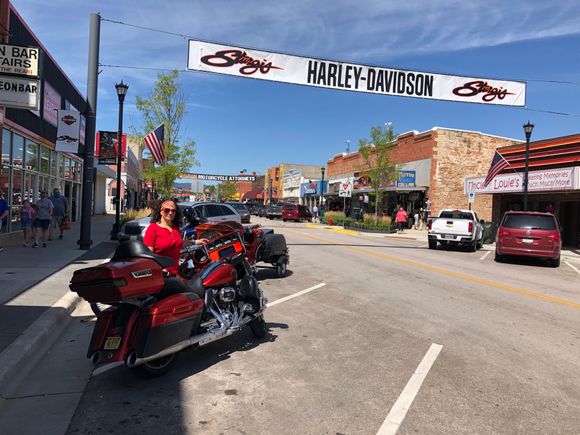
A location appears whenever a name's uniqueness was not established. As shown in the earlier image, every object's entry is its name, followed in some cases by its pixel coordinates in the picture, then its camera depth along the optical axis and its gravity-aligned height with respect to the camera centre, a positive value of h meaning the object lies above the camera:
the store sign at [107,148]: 20.44 +2.09
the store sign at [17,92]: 8.39 +1.76
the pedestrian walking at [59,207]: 16.30 -0.49
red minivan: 15.48 -0.75
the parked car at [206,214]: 14.59 -0.55
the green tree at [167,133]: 30.28 +4.22
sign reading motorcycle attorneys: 107.76 +5.36
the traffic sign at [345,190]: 34.41 +1.14
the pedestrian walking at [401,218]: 31.52 -0.67
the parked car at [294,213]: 45.16 -0.92
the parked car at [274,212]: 50.12 -1.01
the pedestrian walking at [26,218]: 13.90 -0.79
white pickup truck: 19.55 -0.79
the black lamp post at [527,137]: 21.85 +3.60
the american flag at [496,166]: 25.80 +2.57
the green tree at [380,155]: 36.12 +4.08
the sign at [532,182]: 21.78 +1.64
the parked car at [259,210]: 56.36 -1.09
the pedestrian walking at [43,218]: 13.73 -0.75
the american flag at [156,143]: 25.14 +2.90
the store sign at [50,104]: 17.56 +3.47
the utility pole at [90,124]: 13.80 +2.05
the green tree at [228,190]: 124.12 +2.72
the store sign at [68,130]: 14.39 +1.93
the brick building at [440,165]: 33.94 +3.32
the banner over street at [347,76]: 12.82 +3.77
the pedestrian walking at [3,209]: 12.58 -0.50
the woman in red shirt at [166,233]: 5.26 -0.40
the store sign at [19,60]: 8.45 +2.36
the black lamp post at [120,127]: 18.30 +2.74
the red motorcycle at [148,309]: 4.04 -1.08
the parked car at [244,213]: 32.06 -0.83
